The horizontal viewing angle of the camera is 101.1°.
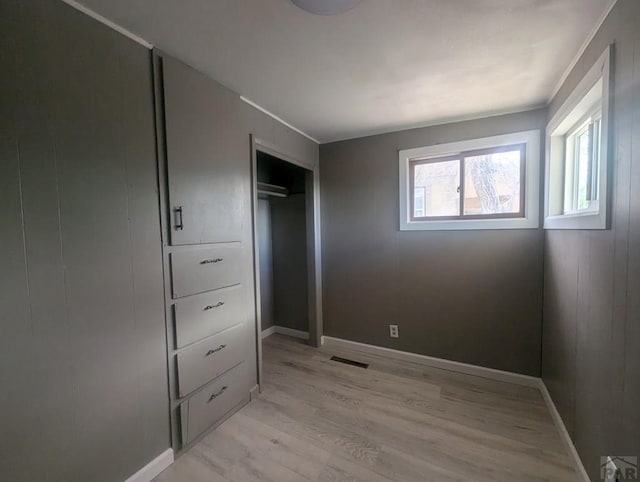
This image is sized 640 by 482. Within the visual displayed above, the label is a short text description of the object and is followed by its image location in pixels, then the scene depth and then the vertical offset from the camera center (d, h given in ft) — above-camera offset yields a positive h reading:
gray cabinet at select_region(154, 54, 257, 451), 5.19 -0.29
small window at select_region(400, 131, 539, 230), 7.68 +1.41
